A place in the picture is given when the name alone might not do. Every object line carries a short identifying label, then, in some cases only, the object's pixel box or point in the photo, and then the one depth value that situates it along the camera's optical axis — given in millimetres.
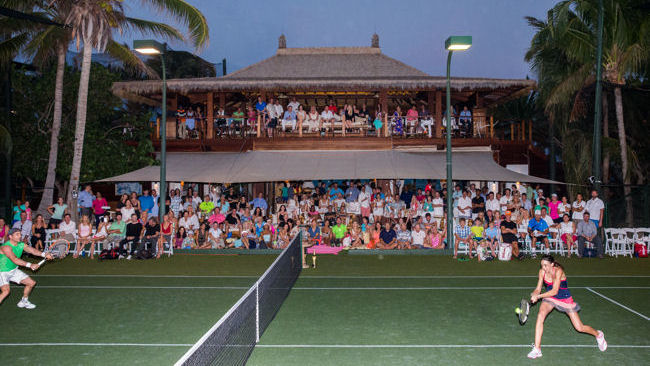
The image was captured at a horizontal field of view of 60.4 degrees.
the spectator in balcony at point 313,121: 25000
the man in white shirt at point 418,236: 18453
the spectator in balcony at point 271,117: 24797
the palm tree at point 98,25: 20438
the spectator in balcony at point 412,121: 25250
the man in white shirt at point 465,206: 20031
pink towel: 17255
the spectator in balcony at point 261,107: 25312
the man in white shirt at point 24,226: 17983
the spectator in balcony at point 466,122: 25272
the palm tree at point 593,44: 21281
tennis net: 5422
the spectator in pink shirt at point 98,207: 19688
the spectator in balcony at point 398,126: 25219
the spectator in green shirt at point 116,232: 17750
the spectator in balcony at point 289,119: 24922
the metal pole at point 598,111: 17562
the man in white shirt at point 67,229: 17688
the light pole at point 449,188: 17484
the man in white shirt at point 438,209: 20188
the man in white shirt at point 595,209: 17656
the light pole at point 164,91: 15789
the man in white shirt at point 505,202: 20141
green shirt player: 10070
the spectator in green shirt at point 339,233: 18750
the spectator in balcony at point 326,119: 25127
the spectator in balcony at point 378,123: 24984
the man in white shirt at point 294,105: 25536
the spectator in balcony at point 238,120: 25422
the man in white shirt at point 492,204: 19984
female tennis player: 7492
